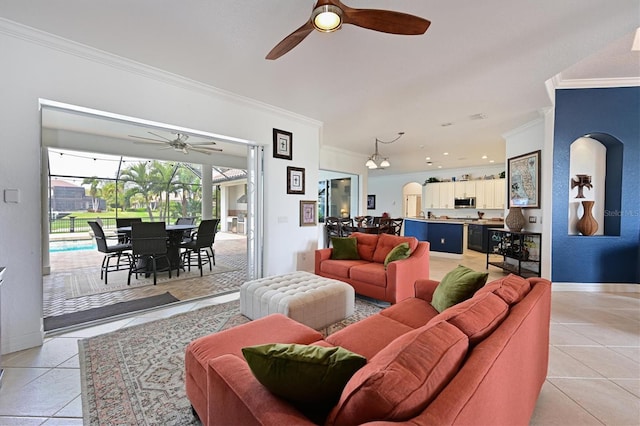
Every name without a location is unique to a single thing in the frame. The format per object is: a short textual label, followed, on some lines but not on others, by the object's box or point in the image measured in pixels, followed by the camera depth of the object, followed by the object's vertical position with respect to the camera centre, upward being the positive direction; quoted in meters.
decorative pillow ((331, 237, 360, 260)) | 4.05 -0.62
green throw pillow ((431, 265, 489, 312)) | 1.89 -0.57
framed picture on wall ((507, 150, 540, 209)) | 4.41 +0.52
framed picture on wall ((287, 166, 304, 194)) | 4.49 +0.47
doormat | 2.81 -1.23
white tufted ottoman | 2.42 -0.88
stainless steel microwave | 9.07 +0.21
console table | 4.48 -0.74
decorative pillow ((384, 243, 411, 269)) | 3.39 -0.57
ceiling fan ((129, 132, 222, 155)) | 5.14 +1.25
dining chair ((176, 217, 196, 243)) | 6.39 -0.34
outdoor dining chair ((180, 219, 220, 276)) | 4.77 -0.59
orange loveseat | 3.22 -0.80
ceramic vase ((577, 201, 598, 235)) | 4.04 -0.18
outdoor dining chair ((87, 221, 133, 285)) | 4.39 -0.68
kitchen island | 6.86 -0.68
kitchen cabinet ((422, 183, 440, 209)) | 10.02 +0.49
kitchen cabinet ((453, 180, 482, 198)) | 9.11 +0.72
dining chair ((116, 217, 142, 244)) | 4.86 -0.39
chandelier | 6.15 +1.05
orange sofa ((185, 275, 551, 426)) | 0.71 -0.53
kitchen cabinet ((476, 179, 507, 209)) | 8.52 +0.51
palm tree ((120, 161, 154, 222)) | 6.91 +0.70
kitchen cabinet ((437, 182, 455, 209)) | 9.63 +0.51
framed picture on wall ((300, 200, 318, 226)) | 4.73 -0.09
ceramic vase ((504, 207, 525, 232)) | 4.72 -0.19
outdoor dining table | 4.79 -0.64
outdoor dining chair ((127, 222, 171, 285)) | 4.05 -0.54
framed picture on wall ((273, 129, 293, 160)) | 4.27 +1.04
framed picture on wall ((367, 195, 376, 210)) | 12.55 +0.30
